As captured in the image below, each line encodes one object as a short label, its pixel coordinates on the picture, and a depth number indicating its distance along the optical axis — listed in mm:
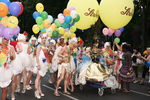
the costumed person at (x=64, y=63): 9273
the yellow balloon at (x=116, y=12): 10180
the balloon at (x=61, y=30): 10366
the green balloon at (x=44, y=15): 10704
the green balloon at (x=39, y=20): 10308
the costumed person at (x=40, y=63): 8578
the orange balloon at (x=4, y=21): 6641
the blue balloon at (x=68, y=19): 9718
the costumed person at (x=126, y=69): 10312
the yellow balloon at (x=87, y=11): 10695
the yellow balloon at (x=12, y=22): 6693
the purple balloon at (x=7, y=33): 6438
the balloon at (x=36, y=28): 10508
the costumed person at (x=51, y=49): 11024
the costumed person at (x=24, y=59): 9672
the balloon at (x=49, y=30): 10562
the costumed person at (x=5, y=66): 6132
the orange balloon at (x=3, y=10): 6414
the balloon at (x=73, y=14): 9871
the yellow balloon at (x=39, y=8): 10942
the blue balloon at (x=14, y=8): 6805
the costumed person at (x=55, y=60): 9632
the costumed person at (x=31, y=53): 9595
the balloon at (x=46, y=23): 10552
